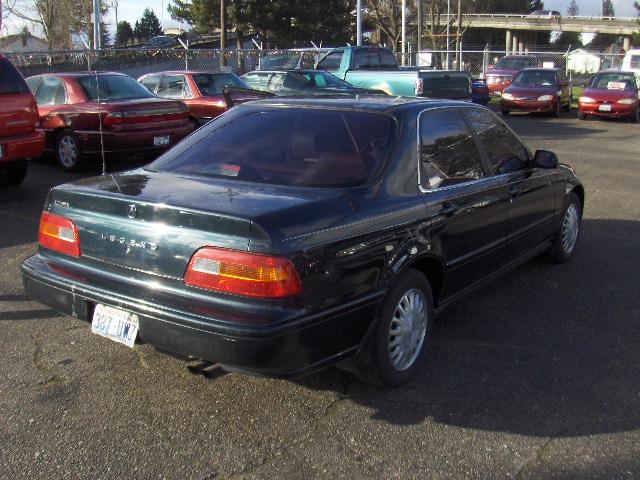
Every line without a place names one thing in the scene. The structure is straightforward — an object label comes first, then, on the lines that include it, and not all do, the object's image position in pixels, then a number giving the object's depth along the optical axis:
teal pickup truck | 15.84
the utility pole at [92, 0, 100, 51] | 26.33
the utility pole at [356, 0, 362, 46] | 31.35
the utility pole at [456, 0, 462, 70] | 38.29
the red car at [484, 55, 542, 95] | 26.44
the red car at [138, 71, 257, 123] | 13.31
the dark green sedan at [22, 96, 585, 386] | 3.17
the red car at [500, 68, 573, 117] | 20.92
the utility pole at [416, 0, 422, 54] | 34.10
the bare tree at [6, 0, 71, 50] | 40.88
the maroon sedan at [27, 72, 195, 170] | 10.30
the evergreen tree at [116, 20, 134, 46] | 81.73
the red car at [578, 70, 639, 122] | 20.00
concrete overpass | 75.12
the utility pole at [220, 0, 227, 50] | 29.98
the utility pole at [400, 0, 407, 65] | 33.66
